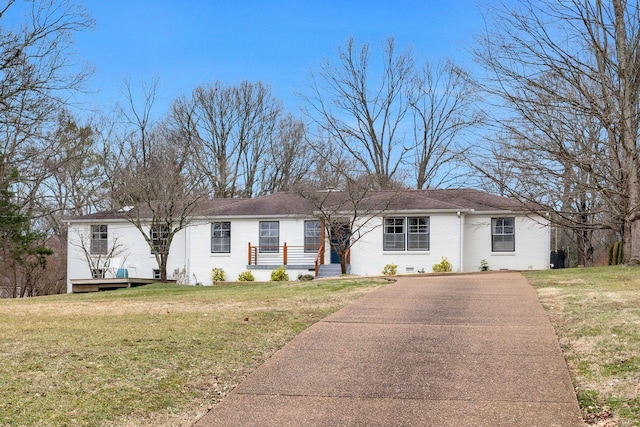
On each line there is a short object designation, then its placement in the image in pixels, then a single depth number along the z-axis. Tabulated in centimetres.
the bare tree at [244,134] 4612
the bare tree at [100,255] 3166
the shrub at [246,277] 2941
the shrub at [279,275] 2847
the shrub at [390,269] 2811
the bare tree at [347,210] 2738
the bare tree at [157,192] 2641
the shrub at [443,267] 2825
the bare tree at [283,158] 4631
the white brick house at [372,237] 2881
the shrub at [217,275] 3012
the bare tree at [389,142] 4169
